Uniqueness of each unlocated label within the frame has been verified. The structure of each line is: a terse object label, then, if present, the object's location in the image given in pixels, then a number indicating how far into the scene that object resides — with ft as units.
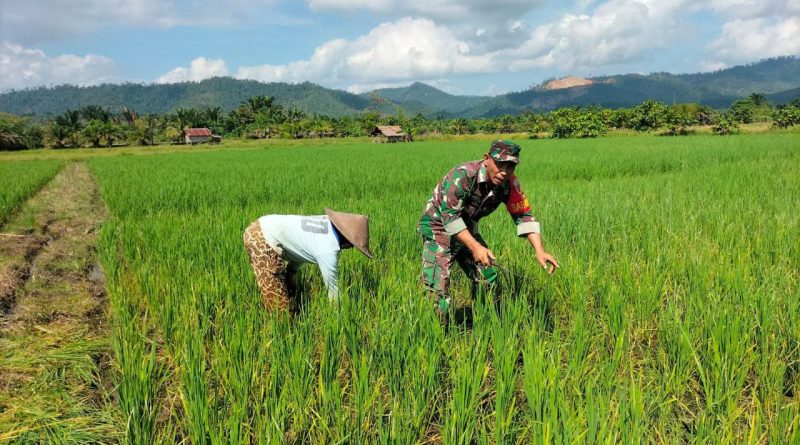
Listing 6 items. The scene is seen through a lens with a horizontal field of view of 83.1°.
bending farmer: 7.91
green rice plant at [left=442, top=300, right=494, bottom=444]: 5.35
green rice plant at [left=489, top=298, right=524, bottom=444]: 5.34
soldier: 7.69
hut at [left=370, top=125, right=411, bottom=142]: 147.02
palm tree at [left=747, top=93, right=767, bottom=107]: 204.23
